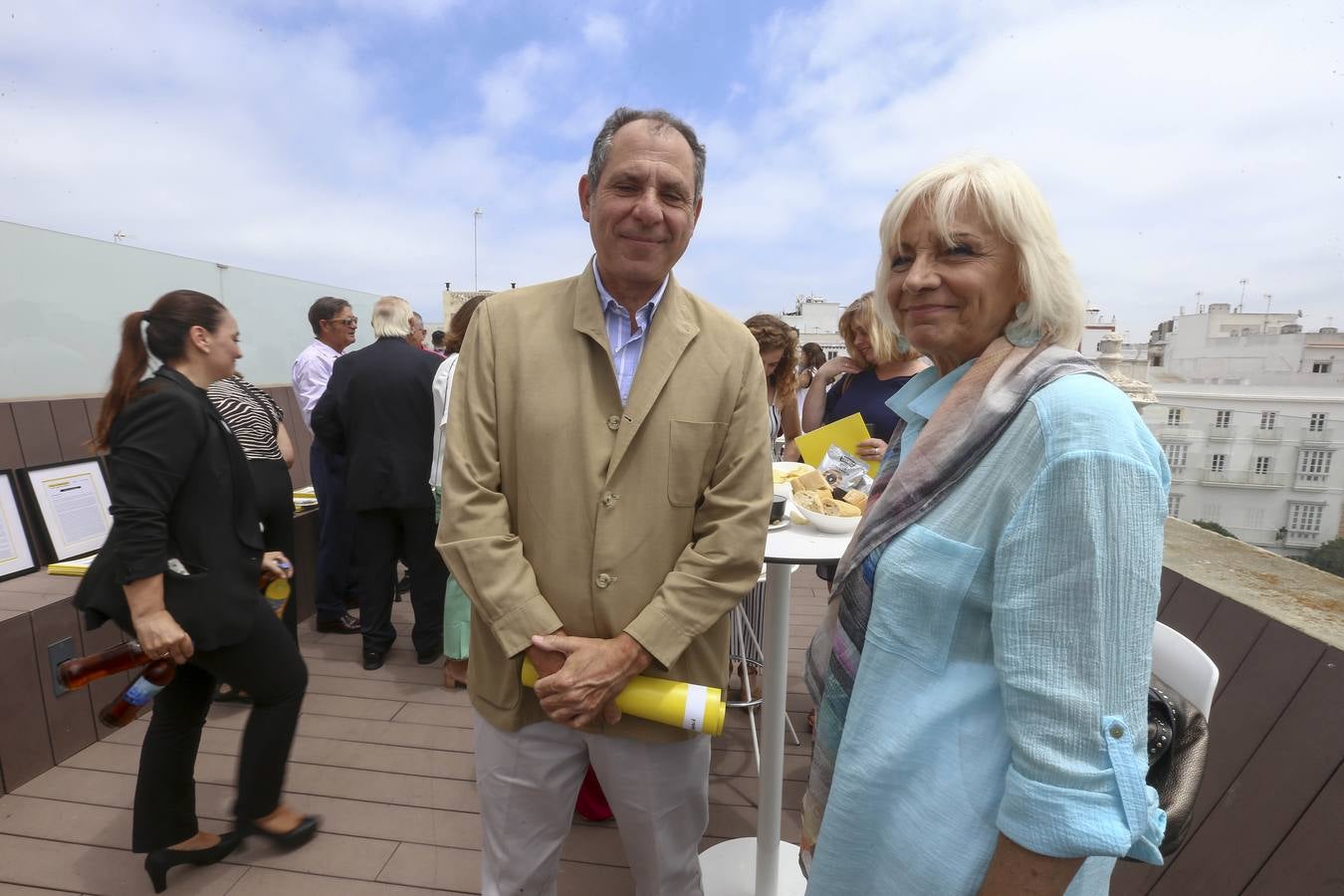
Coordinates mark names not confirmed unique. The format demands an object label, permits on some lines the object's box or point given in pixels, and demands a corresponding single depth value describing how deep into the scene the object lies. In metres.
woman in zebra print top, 2.56
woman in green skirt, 2.80
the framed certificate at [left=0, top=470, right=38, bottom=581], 2.62
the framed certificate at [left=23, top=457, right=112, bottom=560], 2.83
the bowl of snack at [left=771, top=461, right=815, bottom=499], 1.97
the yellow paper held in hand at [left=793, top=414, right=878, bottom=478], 1.99
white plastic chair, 0.95
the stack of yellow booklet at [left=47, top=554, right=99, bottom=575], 2.67
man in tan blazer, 1.24
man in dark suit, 3.13
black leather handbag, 0.78
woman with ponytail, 1.63
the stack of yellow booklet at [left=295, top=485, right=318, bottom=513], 3.99
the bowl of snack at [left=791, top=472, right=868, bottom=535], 1.65
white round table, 1.83
